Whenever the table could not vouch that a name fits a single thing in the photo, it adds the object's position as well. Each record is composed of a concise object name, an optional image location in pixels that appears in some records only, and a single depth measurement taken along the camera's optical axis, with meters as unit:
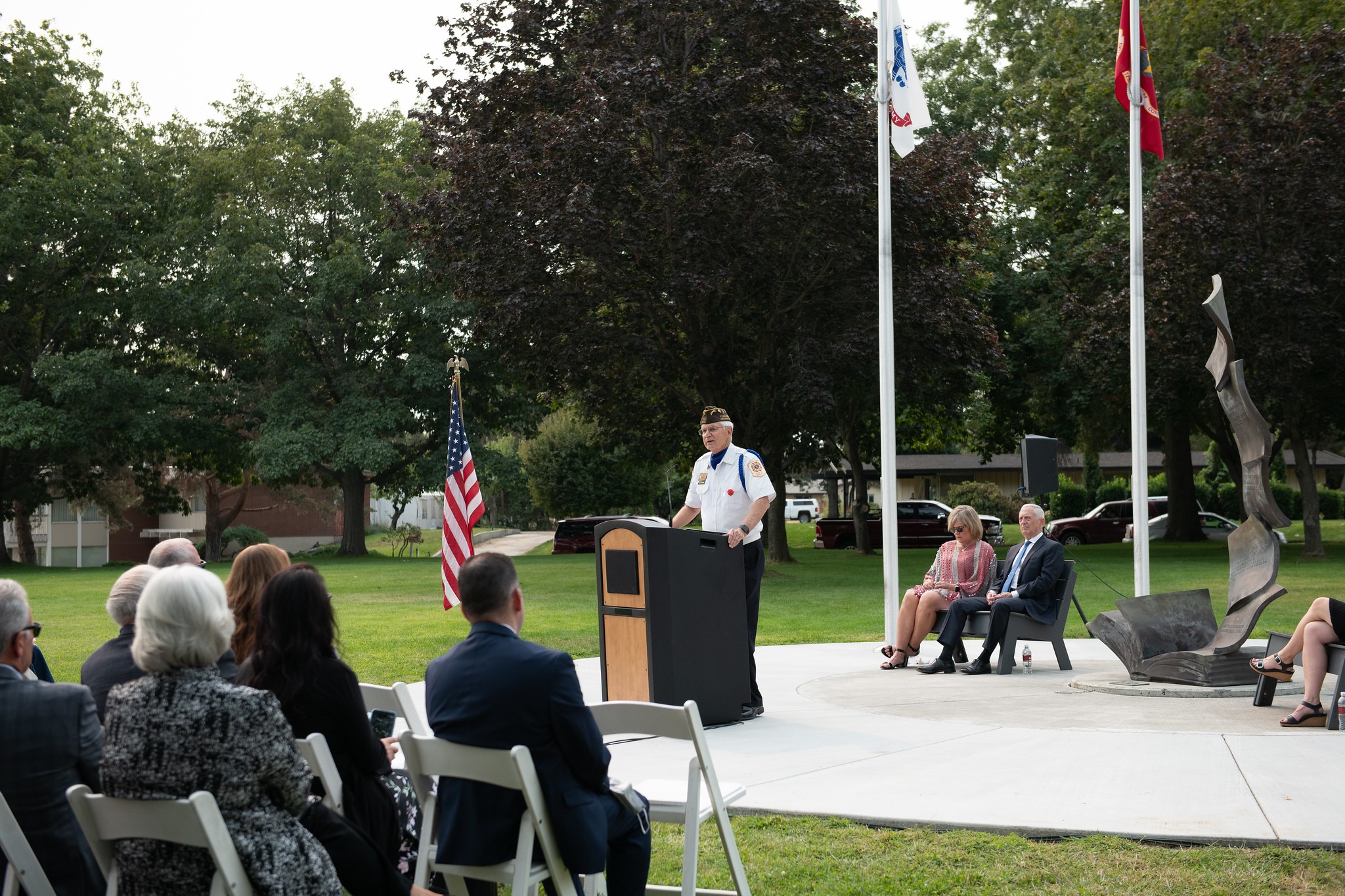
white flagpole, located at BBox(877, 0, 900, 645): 12.28
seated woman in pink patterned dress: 10.66
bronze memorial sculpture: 9.05
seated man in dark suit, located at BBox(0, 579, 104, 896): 3.58
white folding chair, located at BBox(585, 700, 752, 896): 3.89
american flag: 15.26
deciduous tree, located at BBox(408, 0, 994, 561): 22.42
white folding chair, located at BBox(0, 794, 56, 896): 3.45
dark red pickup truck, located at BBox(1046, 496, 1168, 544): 42.31
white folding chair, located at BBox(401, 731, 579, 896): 3.53
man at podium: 8.14
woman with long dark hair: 3.94
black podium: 7.56
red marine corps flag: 13.23
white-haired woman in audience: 3.13
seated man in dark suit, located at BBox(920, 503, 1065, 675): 10.16
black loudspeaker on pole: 13.47
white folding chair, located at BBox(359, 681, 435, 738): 4.51
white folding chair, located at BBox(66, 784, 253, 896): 3.01
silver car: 41.12
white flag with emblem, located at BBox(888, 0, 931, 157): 12.91
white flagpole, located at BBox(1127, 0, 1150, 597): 11.70
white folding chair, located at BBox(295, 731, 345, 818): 3.79
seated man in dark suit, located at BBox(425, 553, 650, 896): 3.72
